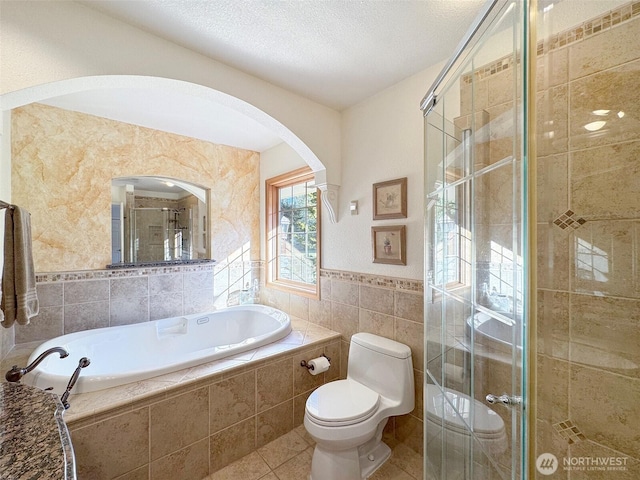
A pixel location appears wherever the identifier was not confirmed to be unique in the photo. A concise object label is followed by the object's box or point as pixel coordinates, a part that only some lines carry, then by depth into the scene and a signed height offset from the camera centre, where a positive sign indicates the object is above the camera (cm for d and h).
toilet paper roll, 198 -96
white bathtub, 146 -82
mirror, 246 +20
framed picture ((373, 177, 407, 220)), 185 +30
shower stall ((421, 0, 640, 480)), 88 -3
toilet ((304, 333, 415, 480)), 144 -100
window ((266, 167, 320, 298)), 277 +8
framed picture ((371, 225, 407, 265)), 185 -4
